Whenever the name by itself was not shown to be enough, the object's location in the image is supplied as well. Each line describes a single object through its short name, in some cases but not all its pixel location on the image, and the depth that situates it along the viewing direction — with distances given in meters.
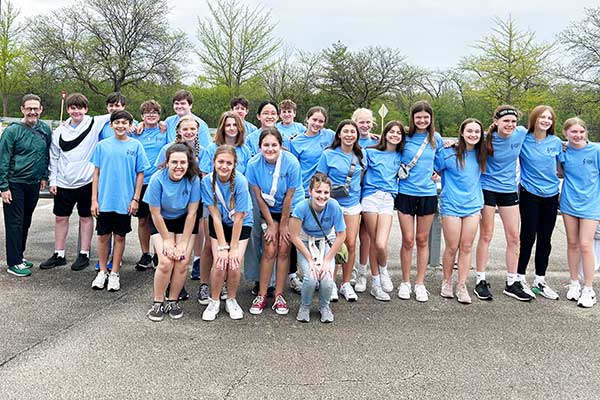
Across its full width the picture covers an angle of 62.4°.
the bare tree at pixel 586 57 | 28.59
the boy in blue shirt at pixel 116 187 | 4.87
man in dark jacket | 5.21
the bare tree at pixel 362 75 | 33.59
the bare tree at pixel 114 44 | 32.84
